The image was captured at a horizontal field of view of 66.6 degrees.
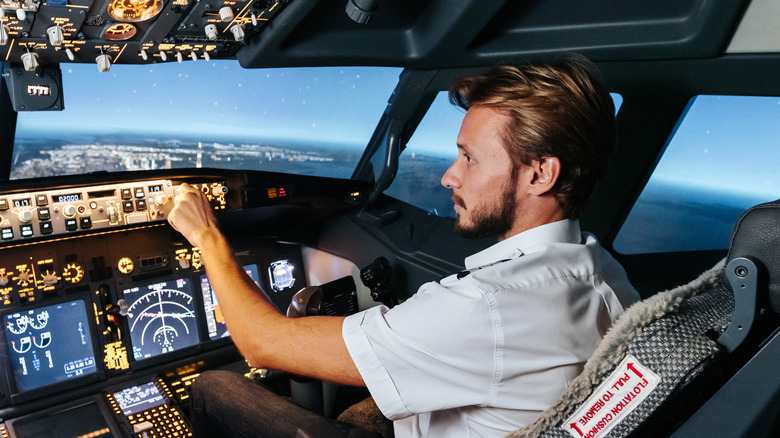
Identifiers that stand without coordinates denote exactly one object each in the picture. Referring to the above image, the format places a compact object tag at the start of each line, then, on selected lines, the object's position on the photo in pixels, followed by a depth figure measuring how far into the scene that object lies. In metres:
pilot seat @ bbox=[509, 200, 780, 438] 0.82
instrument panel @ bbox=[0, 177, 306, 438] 2.15
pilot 1.07
